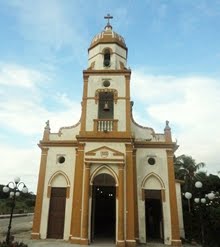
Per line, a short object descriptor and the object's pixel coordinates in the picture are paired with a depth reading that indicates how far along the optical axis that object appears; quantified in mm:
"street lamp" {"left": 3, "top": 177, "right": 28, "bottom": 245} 14017
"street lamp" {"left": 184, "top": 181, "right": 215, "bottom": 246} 13817
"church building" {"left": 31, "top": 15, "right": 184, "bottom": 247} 16328
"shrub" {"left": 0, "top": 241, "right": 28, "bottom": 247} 12112
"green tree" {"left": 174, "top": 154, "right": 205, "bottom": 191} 32834
